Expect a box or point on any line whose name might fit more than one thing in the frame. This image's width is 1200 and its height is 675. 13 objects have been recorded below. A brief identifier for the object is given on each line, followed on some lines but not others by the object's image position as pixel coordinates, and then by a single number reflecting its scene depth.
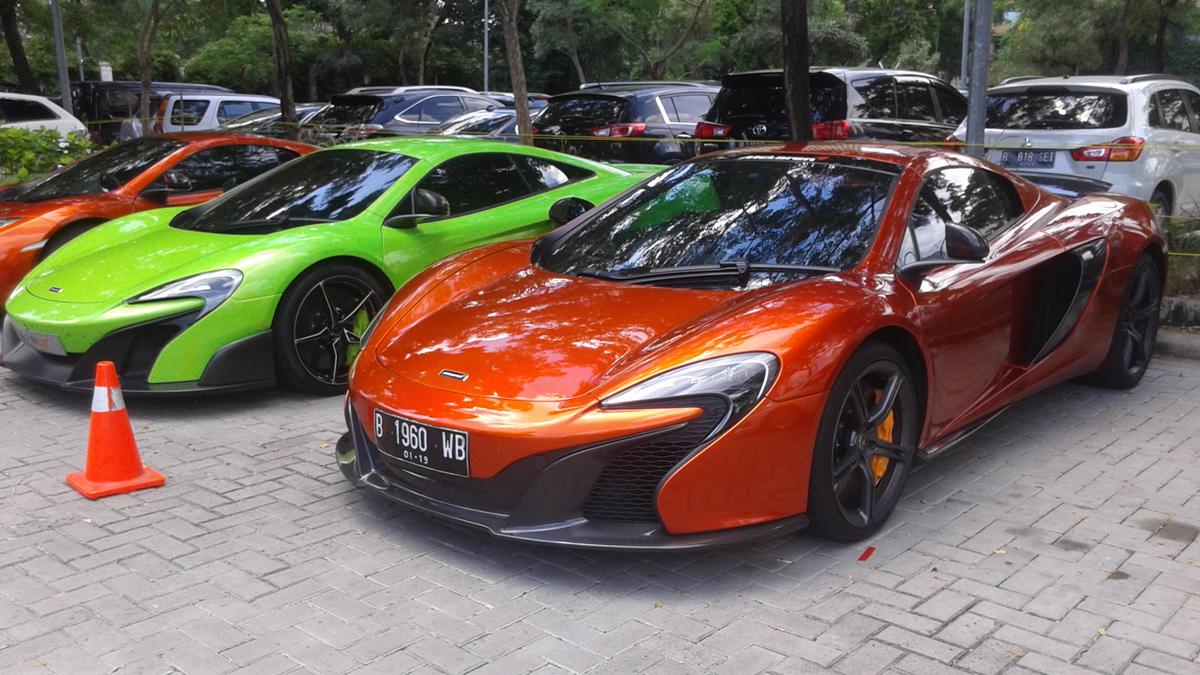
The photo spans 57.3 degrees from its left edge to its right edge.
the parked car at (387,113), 15.52
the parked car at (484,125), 15.12
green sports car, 5.45
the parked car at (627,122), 12.23
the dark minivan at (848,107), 10.84
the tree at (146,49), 15.77
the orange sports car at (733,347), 3.54
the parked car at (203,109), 18.77
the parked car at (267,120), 13.99
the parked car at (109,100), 22.62
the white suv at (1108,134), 9.09
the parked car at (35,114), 16.14
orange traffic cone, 4.55
